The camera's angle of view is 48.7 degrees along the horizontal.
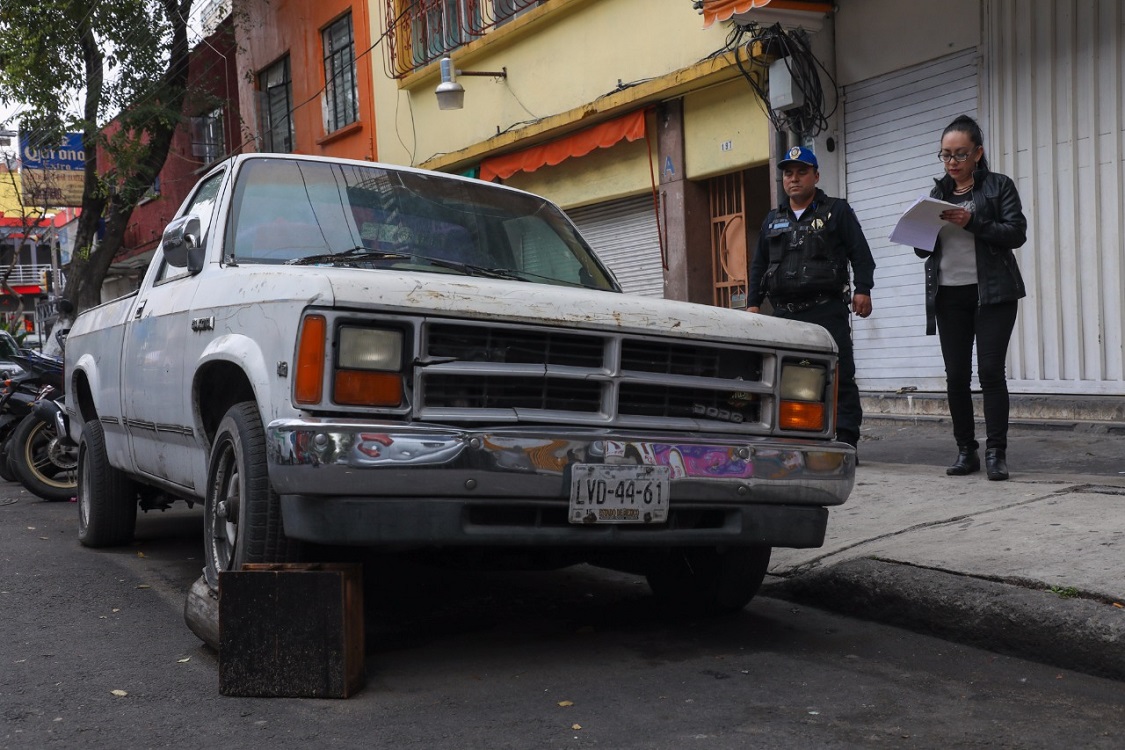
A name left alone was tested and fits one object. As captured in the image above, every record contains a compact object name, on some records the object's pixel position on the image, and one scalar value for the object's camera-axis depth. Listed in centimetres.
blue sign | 2478
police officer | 663
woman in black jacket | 628
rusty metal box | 354
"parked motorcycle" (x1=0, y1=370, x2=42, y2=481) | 976
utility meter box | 978
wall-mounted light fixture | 1425
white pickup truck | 351
